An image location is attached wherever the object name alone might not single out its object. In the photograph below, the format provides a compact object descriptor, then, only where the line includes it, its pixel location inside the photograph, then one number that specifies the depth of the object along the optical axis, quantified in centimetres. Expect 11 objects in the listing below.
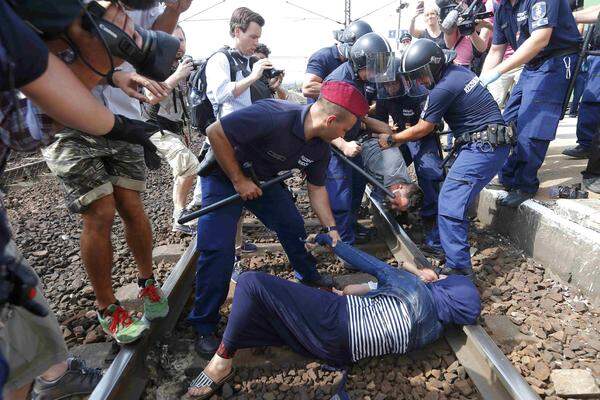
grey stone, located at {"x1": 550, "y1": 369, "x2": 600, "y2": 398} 213
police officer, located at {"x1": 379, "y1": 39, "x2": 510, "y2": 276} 332
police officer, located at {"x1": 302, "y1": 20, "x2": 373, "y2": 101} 416
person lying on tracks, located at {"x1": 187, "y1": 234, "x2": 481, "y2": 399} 226
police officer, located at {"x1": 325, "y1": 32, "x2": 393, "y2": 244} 355
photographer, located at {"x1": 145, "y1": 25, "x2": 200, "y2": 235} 428
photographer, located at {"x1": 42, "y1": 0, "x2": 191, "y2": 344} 224
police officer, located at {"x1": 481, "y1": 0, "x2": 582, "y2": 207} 350
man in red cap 248
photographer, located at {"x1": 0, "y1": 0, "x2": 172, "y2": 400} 94
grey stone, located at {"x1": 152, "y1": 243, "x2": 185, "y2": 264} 368
